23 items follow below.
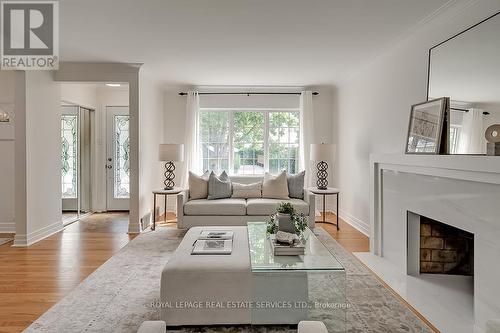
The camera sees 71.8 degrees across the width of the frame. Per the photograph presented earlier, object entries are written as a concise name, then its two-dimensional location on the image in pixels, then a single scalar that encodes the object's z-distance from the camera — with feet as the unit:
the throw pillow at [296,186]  18.06
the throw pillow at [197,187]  17.65
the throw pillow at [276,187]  17.78
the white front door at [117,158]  22.89
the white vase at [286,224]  10.19
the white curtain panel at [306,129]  21.62
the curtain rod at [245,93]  21.91
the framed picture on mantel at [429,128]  9.91
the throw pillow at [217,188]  17.56
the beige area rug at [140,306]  7.75
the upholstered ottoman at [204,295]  7.78
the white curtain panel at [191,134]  21.52
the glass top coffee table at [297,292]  7.72
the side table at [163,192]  17.60
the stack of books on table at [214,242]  9.02
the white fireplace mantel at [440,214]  7.27
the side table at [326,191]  18.15
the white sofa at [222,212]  16.29
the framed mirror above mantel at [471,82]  8.25
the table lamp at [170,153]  18.60
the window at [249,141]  22.45
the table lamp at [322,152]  19.01
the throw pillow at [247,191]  18.11
